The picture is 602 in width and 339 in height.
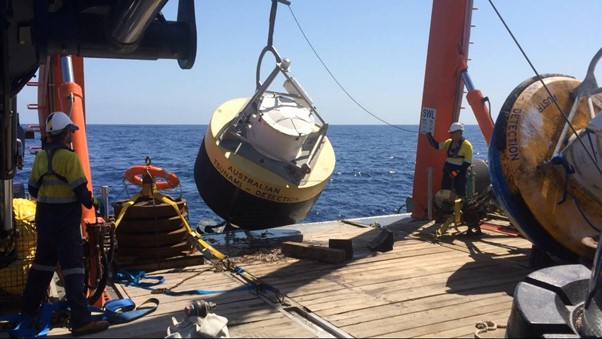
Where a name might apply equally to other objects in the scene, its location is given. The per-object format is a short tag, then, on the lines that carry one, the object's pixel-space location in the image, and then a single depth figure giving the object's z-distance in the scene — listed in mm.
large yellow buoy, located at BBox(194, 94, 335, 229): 8719
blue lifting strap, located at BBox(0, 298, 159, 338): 5047
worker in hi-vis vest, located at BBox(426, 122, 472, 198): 10141
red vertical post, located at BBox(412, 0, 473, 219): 10609
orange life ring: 7865
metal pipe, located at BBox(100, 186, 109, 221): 6916
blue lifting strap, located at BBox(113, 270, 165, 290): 6566
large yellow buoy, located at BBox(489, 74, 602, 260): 6898
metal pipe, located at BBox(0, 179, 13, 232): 5480
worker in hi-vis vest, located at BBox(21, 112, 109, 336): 5039
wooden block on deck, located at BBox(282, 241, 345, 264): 7441
